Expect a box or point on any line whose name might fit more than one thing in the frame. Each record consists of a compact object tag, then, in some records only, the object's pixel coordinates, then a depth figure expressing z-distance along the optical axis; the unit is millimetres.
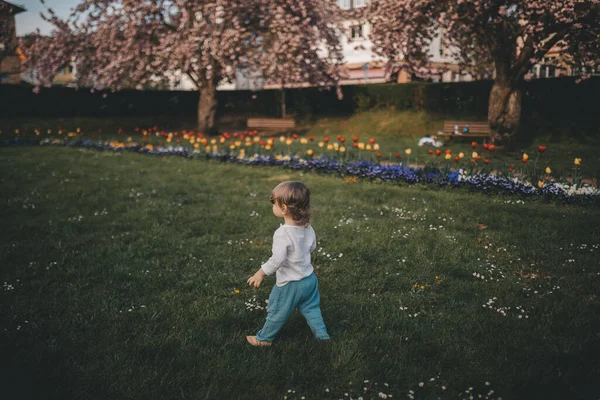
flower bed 7527
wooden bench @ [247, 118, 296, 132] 21734
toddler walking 3297
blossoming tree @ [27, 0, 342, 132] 17797
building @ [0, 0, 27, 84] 26047
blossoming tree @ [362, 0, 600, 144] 11631
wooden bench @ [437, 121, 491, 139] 15895
